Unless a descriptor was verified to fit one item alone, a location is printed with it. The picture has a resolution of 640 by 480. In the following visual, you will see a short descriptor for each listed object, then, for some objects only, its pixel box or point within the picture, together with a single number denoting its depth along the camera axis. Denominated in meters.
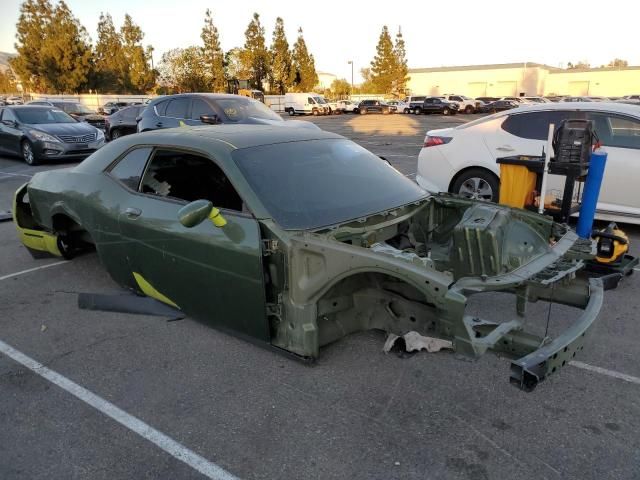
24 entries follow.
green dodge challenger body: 2.64
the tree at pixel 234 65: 58.97
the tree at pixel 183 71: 56.69
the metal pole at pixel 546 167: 5.05
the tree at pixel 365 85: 75.09
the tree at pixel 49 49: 47.44
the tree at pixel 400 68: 68.94
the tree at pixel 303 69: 63.88
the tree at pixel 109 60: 53.28
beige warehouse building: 67.12
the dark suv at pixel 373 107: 46.25
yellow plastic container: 5.57
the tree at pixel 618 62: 113.44
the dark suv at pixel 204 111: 10.33
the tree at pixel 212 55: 56.03
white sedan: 5.92
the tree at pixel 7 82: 73.61
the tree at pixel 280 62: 60.84
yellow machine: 4.38
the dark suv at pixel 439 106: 43.22
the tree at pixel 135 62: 54.97
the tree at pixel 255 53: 58.56
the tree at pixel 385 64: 67.88
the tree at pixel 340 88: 82.38
